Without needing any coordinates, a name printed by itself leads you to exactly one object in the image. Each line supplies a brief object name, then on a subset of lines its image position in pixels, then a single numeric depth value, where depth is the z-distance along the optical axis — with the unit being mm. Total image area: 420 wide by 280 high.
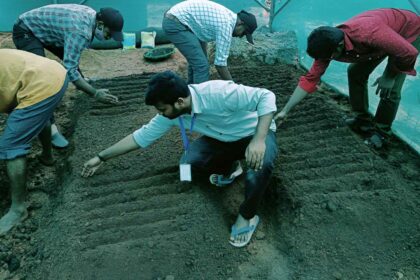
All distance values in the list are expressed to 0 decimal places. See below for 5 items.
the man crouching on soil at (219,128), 2164
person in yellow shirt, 2402
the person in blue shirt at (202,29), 3270
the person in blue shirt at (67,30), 3182
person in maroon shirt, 2662
